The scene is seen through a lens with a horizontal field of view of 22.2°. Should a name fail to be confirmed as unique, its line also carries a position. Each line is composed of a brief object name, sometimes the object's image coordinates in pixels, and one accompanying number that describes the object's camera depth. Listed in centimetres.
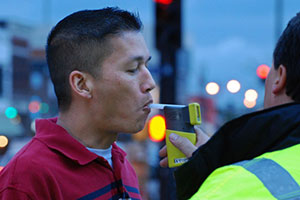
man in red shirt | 304
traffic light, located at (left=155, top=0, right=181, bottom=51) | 975
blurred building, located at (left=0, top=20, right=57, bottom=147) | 6374
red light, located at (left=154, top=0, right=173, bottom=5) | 959
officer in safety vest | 198
